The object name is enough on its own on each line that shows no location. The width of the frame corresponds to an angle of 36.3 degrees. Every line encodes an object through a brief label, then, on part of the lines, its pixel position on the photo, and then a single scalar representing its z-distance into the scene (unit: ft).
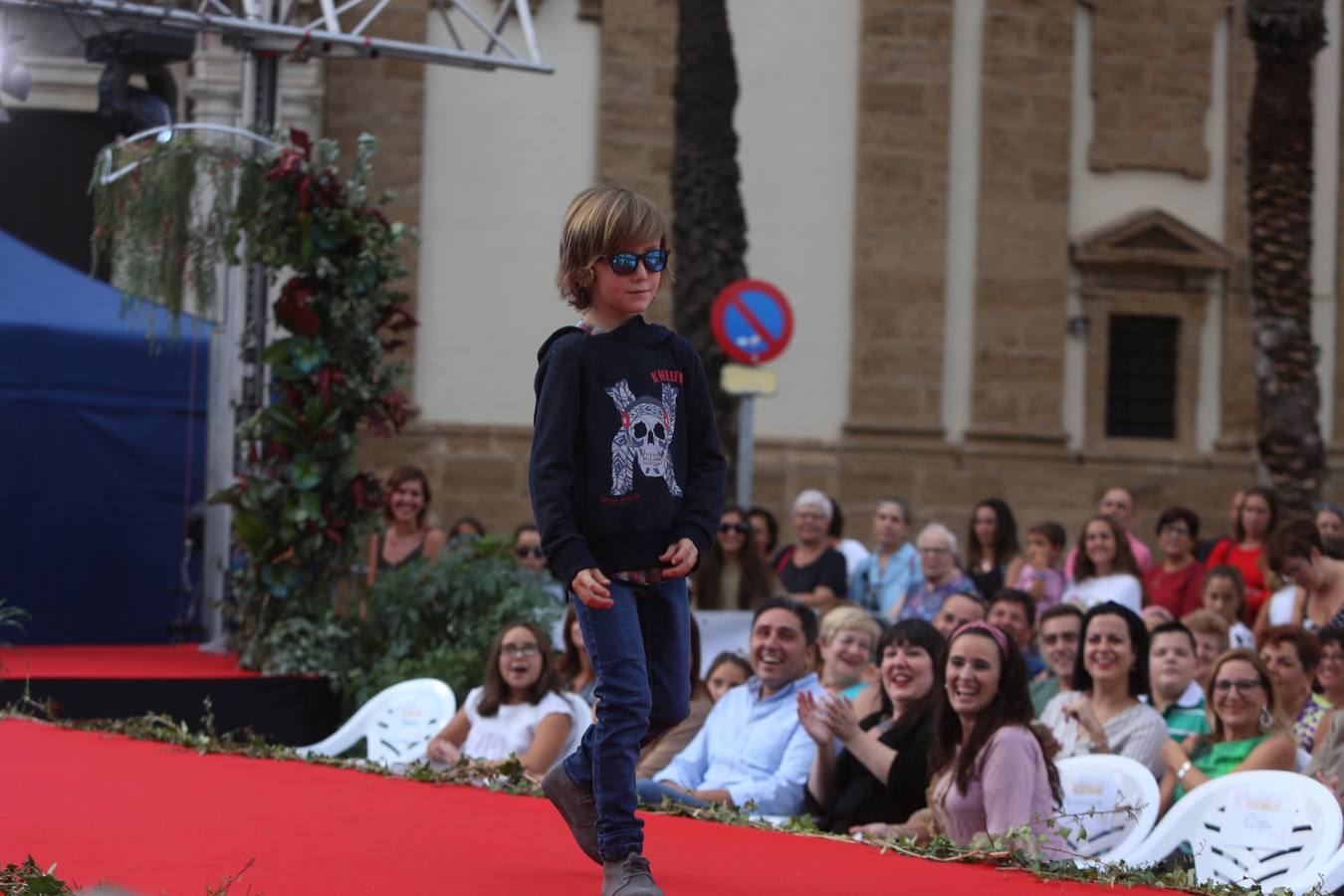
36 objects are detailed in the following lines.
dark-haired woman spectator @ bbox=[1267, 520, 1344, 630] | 32.19
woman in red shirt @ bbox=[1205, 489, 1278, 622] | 37.24
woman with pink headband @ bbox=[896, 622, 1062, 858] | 20.08
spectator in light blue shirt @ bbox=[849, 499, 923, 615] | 39.06
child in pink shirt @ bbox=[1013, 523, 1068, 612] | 38.06
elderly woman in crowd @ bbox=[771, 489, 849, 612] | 39.19
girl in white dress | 26.58
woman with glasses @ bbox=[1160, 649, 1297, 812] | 24.32
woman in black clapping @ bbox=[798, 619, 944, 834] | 23.09
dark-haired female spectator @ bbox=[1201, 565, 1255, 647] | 33.94
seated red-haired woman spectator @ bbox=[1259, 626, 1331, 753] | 26.50
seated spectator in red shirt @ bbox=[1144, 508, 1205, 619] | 37.58
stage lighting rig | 40.73
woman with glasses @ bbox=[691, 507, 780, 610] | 39.24
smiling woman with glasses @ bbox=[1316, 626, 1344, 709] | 25.85
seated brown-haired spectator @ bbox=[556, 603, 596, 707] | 30.27
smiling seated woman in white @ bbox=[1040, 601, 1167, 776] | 25.11
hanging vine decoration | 35.83
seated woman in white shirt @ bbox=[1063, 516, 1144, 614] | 35.35
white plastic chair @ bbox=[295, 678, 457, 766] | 29.60
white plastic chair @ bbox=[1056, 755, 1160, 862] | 22.44
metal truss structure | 37.45
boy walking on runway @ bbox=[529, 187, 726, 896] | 15.44
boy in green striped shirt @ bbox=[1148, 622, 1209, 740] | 26.58
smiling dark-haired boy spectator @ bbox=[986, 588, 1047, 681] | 31.12
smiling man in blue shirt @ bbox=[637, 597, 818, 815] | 24.72
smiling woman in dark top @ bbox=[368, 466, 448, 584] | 38.17
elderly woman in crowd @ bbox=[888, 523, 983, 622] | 36.88
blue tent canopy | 40.63
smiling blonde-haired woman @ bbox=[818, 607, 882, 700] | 28.02
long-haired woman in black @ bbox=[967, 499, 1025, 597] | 39.91
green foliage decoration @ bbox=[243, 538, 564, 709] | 34.55
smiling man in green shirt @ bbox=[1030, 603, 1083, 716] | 27.86
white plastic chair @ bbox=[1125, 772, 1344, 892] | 20.06
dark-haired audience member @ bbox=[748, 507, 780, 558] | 42.73
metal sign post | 44.80
